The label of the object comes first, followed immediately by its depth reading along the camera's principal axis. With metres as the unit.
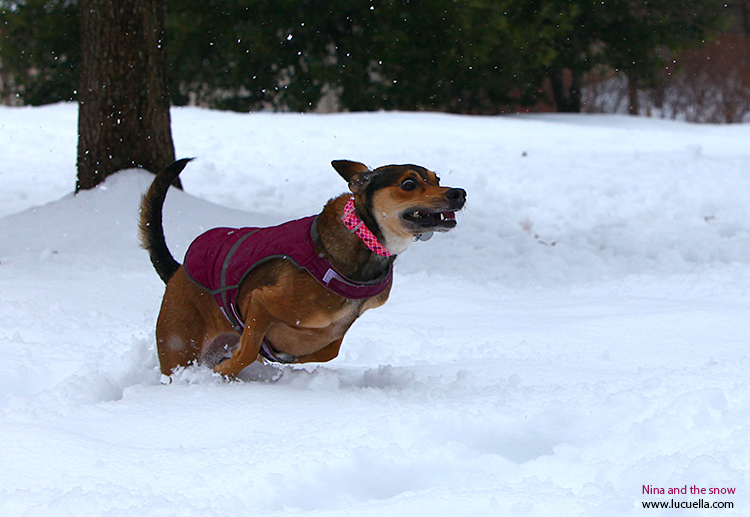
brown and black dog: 6.61
